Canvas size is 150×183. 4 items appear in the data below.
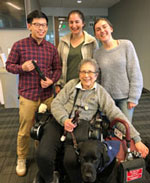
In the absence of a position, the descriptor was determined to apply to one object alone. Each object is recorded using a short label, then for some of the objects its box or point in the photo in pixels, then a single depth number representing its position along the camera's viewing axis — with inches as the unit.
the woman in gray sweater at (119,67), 56.0
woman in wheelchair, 47.8
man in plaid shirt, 57.1
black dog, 38.9
